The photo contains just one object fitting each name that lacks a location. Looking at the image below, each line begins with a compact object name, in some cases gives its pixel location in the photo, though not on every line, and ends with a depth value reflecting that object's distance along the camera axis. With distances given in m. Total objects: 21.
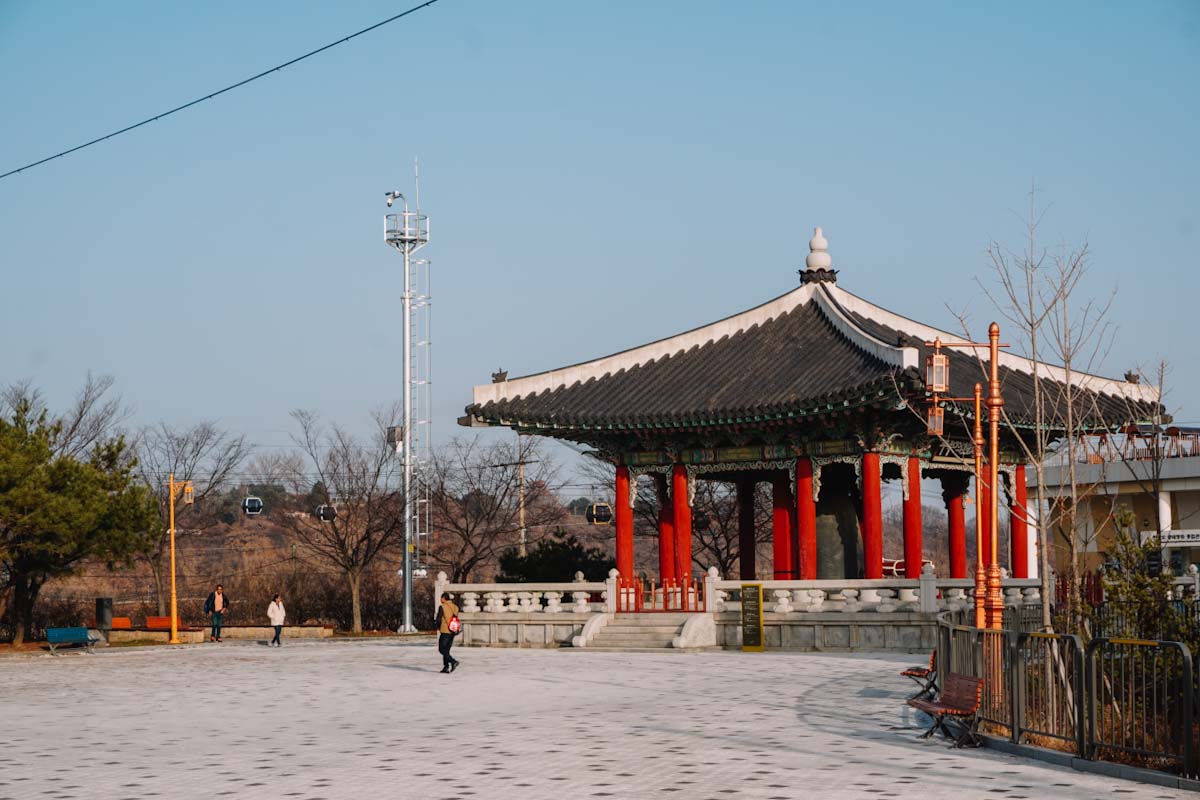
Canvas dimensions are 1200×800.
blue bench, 42.22
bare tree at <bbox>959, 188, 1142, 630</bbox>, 23.66
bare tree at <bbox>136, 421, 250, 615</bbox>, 68.19
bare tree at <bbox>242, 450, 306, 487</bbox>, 77.54
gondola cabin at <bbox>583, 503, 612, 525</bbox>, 47.44
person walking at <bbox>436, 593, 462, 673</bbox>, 26.95
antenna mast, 50.56
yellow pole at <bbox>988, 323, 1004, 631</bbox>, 19.44
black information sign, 31.16
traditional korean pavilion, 31.95
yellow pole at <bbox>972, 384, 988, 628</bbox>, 20.72
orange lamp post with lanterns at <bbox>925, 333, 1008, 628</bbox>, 19.55
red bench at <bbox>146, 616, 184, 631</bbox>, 51.62
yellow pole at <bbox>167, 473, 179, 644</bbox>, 46.22
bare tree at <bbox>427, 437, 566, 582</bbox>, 64.50
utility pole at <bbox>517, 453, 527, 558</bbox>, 63.41
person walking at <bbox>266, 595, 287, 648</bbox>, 42.75
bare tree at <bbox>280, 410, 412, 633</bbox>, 58.75
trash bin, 49.06
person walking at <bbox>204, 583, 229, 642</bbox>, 46.00
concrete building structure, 67.44
